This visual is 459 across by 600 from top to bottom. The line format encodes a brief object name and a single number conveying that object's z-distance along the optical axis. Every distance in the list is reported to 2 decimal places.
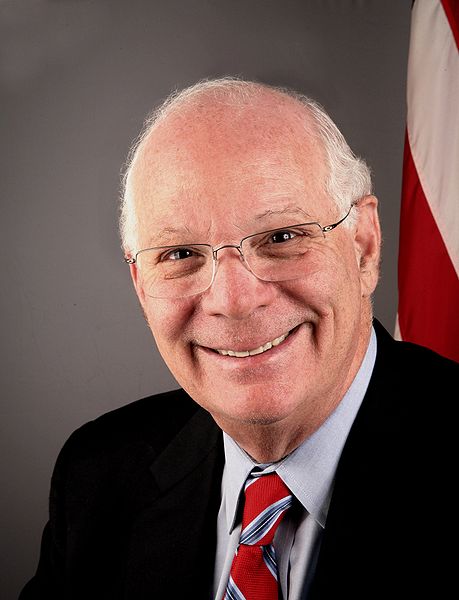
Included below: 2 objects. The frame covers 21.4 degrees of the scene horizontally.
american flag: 1.08
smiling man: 0.72
